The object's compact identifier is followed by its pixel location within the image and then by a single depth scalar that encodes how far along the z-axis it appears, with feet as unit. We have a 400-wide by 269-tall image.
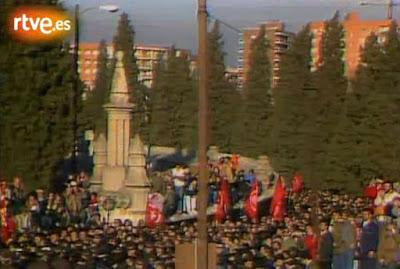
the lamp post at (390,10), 80.43
